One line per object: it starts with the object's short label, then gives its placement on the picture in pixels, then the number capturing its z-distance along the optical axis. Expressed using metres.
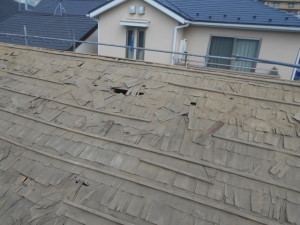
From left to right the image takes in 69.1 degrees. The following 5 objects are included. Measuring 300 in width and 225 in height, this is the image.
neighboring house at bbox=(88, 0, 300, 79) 8.59
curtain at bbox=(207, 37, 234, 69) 9.35
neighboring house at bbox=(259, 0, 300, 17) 46.47
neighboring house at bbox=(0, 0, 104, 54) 11.98
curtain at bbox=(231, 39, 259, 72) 9.05
